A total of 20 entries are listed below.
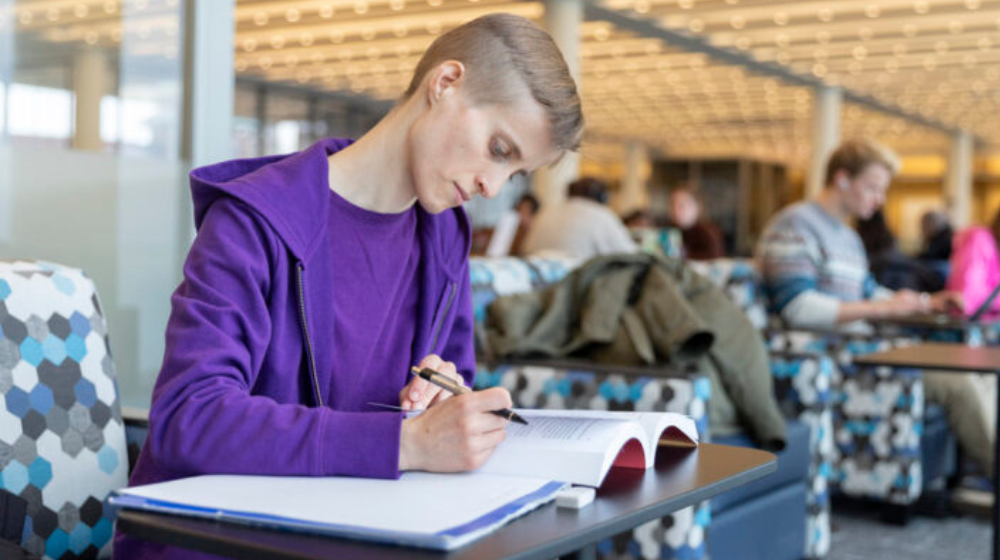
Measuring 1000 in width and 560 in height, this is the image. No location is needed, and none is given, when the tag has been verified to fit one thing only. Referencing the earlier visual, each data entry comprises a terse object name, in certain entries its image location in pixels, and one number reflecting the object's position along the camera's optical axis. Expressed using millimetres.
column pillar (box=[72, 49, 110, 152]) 2908
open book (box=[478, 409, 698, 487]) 1216
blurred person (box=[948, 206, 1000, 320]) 5484
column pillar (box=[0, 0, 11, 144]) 2760
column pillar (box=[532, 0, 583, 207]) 10922
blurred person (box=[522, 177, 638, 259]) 5719
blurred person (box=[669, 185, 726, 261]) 8602
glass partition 2793
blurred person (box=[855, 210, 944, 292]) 6145
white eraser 1123
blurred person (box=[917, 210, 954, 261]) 7716
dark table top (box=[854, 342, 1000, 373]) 2941
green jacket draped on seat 3033
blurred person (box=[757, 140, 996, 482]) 4258
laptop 4389
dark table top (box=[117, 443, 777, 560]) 945
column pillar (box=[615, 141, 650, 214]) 26781
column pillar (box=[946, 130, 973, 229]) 23859
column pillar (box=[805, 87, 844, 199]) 16719
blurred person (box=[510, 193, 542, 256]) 8156
